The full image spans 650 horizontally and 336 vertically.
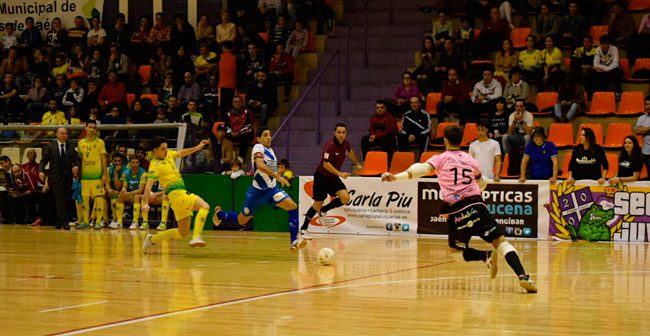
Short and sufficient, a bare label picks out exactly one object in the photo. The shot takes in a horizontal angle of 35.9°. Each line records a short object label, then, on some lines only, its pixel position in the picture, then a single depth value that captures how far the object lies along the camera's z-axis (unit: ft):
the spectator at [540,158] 64.08
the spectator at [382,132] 72.59
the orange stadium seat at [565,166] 65.98
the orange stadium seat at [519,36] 79.15
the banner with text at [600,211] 61.72
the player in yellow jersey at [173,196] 50.57
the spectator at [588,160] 62.44
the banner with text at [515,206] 64.39
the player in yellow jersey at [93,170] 73.61
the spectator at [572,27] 76.28
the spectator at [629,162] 61.98
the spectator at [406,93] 75.87
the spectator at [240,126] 77.30
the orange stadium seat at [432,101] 77.35
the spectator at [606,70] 71.97
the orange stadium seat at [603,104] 71.61
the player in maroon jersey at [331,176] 59.36
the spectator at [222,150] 75.25
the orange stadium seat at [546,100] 73.61
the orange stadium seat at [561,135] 70.23
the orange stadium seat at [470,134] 72.64
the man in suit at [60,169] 74.08
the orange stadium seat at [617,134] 69.10
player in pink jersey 37.22
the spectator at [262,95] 81.82
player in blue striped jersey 50.88
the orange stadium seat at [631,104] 71.00
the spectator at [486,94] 73.20
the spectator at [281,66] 83.97
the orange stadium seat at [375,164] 70.95
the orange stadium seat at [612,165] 65.41
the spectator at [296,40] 86.33
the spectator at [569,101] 71.56
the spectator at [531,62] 75.10
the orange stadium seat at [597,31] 76.74
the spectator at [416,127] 72.43
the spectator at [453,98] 74.49
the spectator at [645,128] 66.08
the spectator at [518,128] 68.98
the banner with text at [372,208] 67.62
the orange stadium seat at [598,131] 69.31
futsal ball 46.21
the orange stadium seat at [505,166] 67.67
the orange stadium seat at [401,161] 70.64
